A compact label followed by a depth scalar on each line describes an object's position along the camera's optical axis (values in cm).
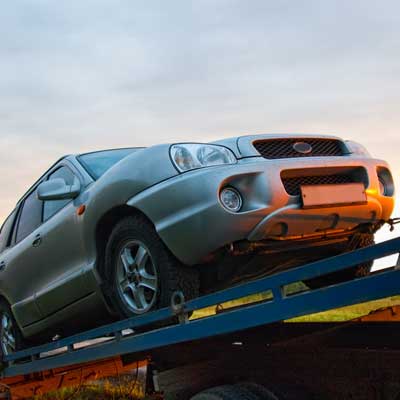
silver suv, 337
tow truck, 259
